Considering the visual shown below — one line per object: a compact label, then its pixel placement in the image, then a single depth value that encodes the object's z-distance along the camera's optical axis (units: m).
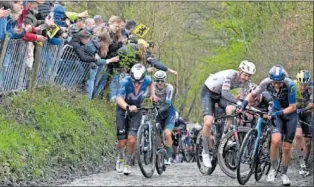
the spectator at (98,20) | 17.97
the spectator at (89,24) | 17.91
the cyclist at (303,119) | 15.22
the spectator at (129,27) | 18.58
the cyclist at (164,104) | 15.29
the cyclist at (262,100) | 14.48
